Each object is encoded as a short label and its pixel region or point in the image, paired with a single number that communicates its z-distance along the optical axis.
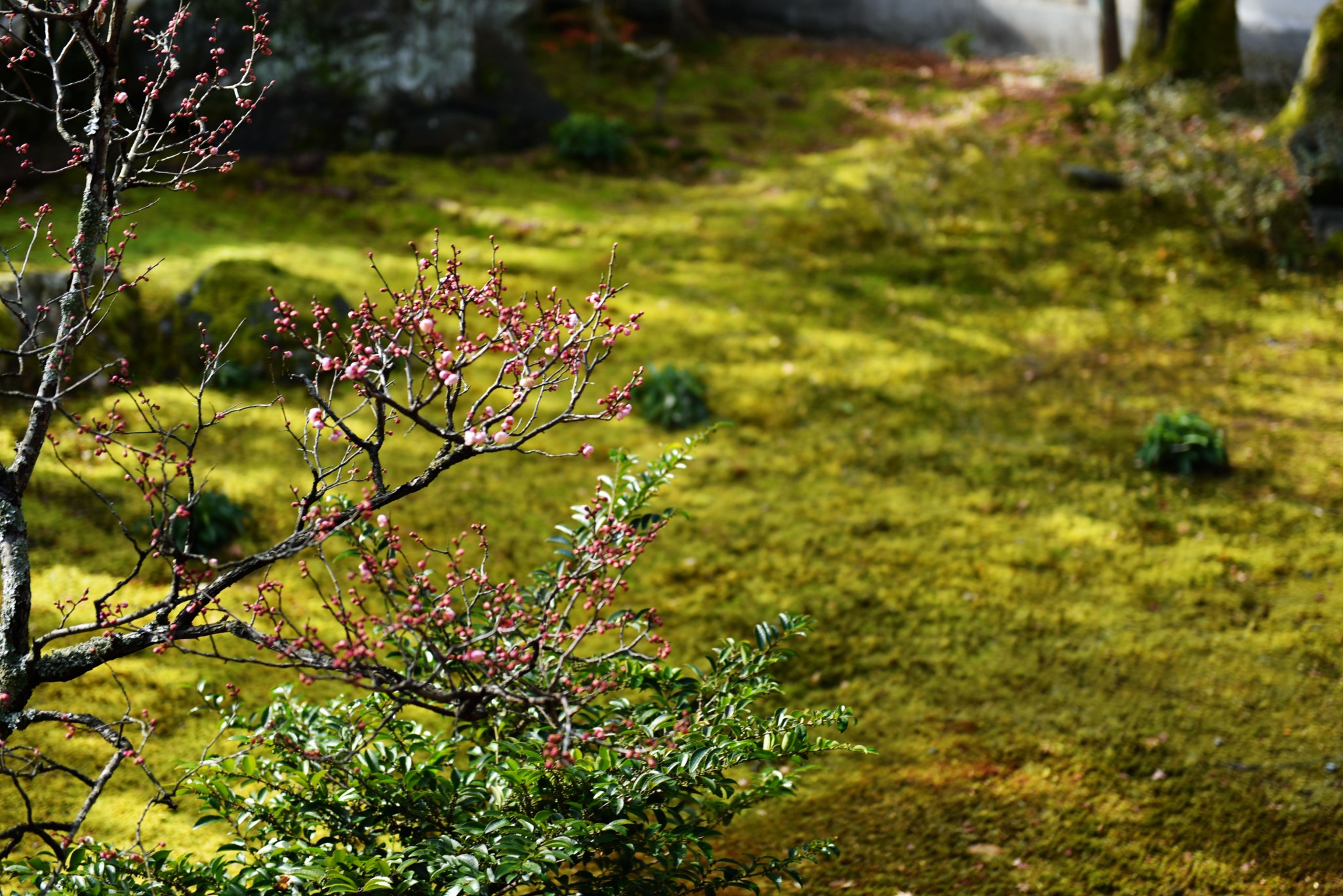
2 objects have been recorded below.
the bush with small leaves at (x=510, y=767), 3.20
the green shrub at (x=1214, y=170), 10.99
